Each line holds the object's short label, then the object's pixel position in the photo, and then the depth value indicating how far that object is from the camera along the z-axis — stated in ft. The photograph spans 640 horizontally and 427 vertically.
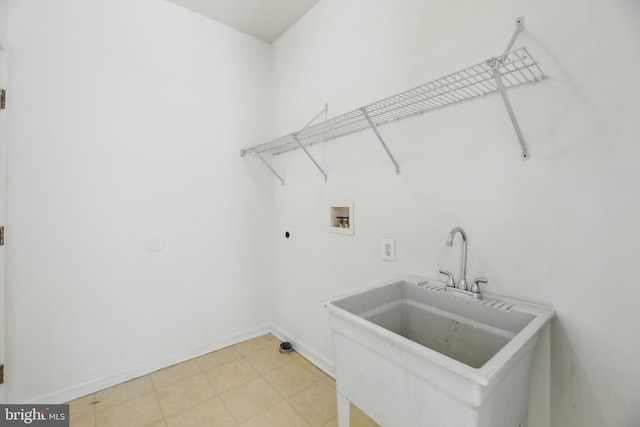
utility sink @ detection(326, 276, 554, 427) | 2.46
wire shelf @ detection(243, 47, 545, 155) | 3.57
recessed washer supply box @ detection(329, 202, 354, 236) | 6.21
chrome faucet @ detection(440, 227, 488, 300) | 3.92
